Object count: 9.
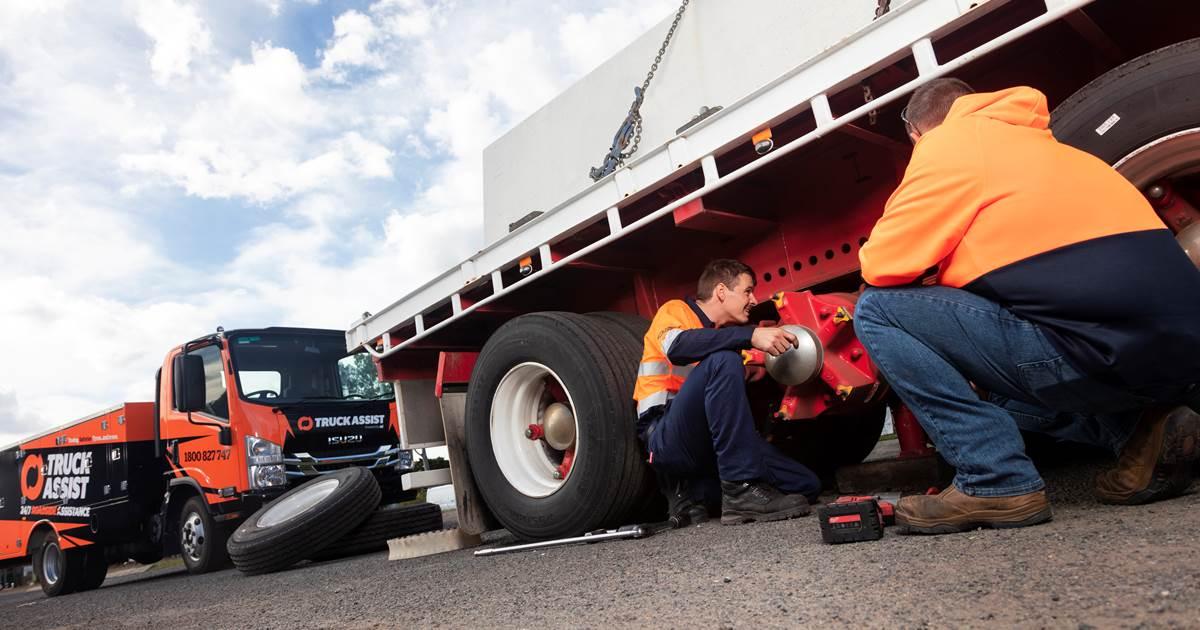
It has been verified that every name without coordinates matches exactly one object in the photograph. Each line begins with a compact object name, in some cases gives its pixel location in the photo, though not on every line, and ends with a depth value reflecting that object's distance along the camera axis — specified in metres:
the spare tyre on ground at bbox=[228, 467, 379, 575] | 5.14
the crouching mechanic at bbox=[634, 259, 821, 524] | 3.01
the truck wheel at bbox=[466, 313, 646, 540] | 3.34
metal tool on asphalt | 3.16
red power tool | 2.19
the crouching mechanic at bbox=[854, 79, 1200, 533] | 1.77
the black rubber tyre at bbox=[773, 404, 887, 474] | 3.89
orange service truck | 6.84
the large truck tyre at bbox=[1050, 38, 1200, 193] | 1.98
